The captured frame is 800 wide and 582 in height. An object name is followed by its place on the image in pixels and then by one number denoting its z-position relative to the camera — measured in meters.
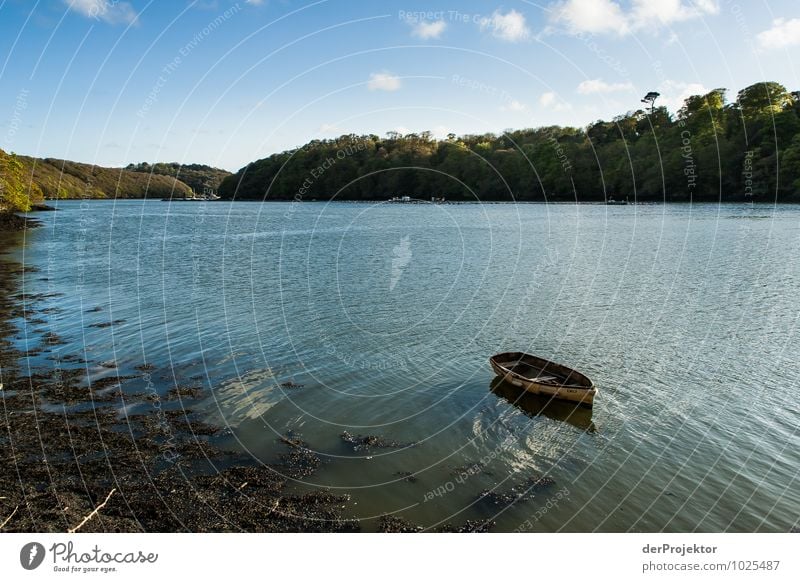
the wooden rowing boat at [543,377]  20.74
